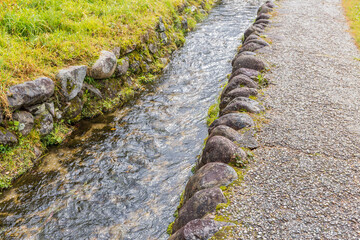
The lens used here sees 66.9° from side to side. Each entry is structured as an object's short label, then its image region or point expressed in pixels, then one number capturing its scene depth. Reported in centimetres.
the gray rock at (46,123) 693
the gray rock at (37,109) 674
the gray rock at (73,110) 768
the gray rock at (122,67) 921
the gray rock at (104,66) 828
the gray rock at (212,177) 484
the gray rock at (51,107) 711
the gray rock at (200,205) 437
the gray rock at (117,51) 921
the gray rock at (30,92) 625
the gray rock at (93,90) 826
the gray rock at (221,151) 537
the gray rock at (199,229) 389
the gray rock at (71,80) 740
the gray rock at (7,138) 610
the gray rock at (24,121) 643
